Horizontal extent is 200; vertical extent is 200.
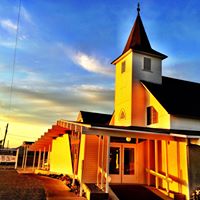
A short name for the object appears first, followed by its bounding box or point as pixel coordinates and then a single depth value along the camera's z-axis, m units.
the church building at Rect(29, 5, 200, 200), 10.79
